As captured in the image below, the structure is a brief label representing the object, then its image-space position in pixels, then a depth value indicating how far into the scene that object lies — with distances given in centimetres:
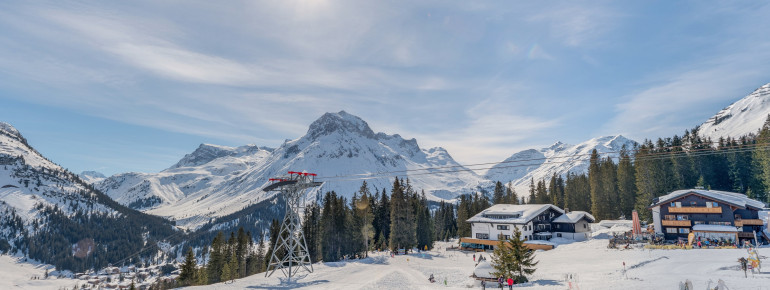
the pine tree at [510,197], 12986
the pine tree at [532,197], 14344
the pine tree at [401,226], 8438
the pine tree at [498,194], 13430
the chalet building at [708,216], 5659
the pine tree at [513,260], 3909
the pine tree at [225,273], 7731
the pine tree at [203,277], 7938
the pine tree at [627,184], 9269
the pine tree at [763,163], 7481
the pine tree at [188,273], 7156
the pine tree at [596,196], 9969
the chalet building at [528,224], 8162
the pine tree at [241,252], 9469
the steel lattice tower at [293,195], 5350
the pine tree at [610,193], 9850
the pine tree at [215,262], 7912
